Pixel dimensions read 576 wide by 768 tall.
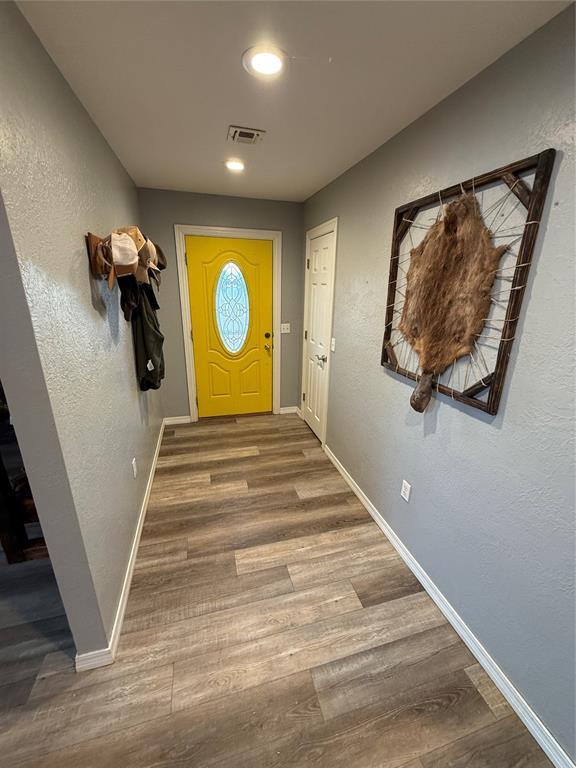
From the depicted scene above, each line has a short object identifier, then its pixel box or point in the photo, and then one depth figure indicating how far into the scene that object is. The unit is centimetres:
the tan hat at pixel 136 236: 163
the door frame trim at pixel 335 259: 254
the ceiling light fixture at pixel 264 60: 112
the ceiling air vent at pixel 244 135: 168
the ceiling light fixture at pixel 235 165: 214
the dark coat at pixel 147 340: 213
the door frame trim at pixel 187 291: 309
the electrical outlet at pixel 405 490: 181
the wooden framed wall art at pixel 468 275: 111
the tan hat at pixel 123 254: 144
